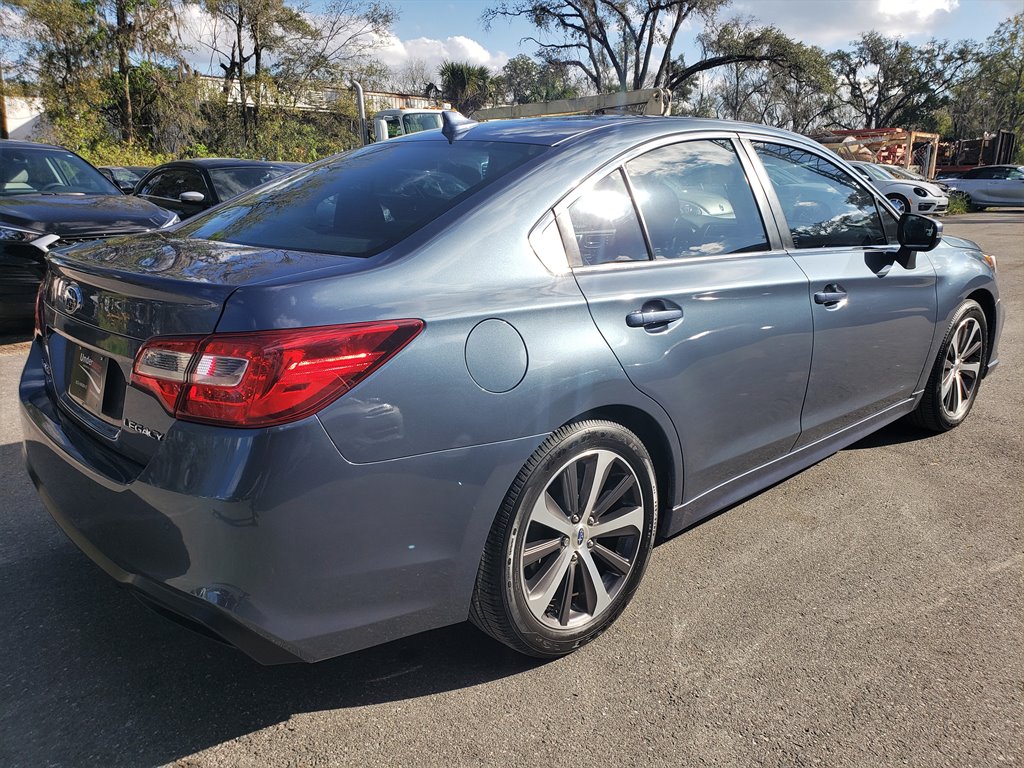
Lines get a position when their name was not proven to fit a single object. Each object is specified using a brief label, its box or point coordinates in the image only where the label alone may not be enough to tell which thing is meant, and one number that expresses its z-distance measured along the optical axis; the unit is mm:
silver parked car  26109
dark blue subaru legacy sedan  1888
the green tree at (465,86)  47719
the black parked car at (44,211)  6105
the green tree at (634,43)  35406
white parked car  19822
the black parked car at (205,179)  8812
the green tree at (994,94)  45000
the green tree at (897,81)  50906
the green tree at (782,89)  34406
